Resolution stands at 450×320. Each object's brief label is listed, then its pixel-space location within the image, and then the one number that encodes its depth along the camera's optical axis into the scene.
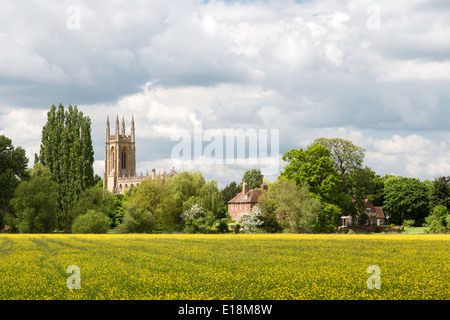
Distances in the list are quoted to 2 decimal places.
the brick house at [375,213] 140.75
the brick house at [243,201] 144.38
